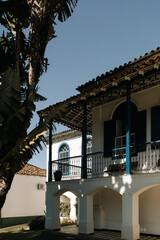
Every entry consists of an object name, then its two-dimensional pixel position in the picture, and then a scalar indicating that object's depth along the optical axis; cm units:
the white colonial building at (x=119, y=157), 953
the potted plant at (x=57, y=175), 1288
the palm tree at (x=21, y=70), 850
